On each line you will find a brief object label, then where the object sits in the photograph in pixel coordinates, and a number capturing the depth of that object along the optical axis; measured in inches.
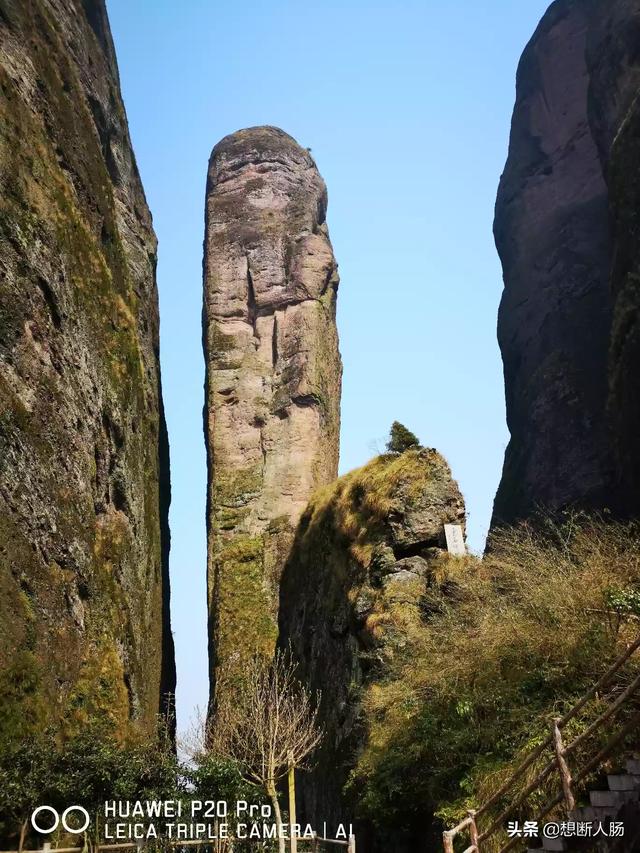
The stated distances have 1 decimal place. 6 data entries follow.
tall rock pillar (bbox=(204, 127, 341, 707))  1653.5
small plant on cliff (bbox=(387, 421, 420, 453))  1059.3
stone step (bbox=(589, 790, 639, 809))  361.4
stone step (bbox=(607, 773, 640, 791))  365.4
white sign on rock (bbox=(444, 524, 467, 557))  873.5
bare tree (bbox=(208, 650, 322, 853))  824.3
